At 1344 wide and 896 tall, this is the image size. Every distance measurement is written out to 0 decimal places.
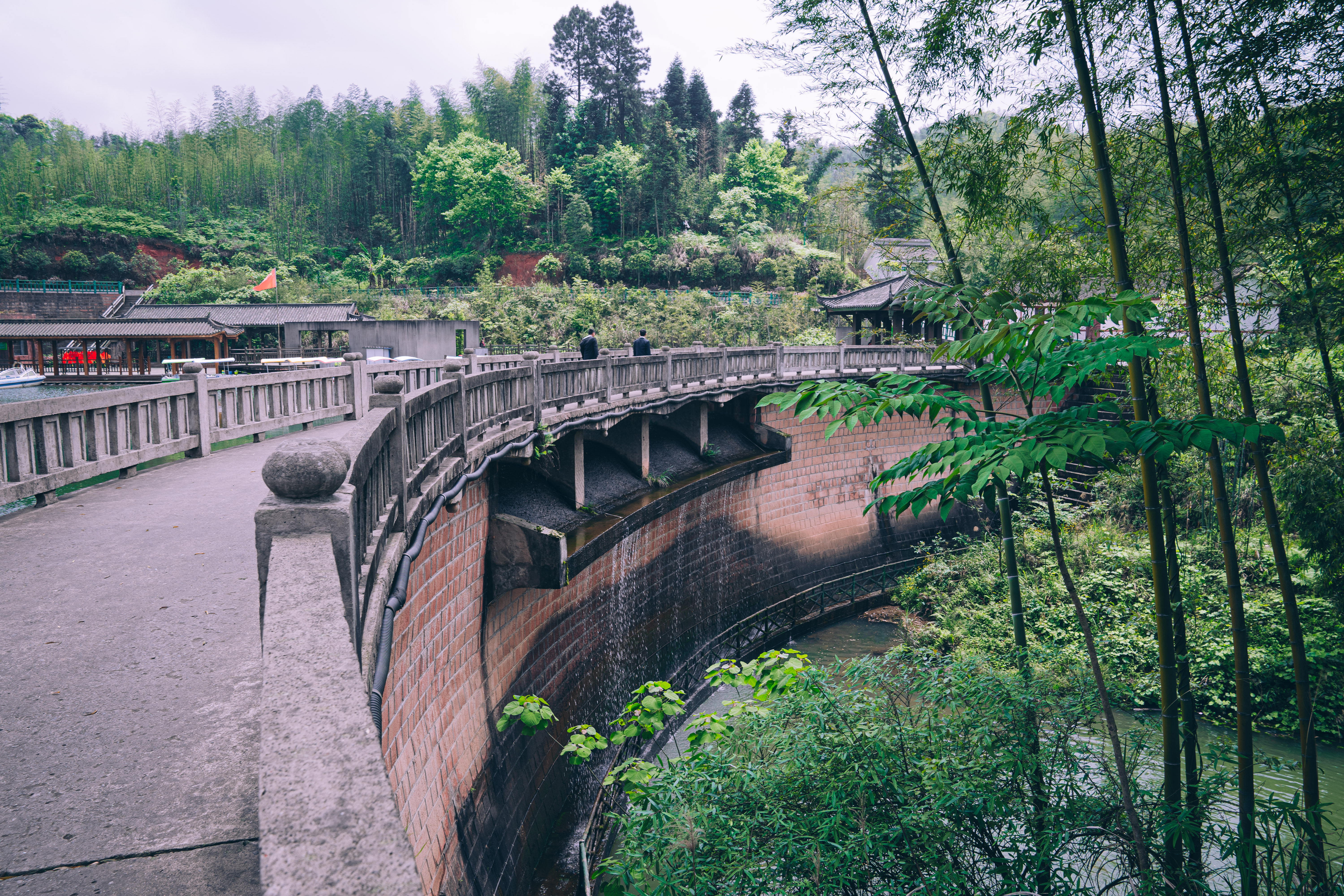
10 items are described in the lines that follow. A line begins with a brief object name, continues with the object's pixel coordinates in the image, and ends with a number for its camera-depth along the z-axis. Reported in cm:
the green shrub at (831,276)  4200
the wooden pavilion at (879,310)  2577
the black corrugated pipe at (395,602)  353
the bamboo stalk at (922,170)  604
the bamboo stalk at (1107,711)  470
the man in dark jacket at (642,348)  1486
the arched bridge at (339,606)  204
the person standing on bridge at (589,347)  1255
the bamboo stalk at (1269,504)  534
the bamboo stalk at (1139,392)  467
